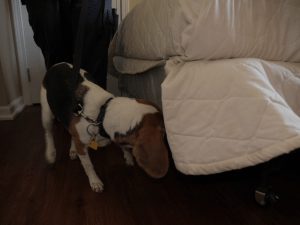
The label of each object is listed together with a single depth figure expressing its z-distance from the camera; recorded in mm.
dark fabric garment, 1370
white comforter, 731
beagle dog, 891
